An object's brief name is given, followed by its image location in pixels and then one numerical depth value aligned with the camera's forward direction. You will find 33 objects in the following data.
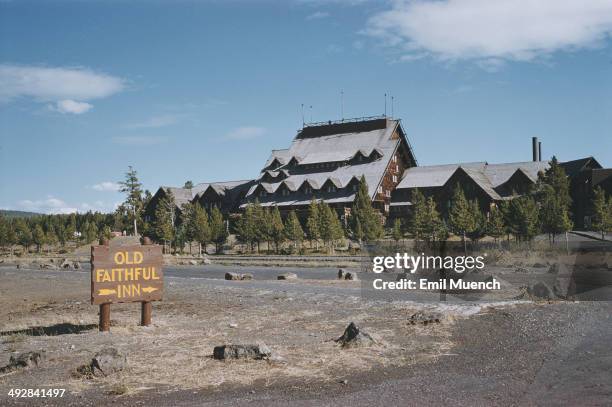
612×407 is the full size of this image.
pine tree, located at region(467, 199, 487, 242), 53.39
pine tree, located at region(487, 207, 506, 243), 49.41
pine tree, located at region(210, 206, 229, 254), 65.94
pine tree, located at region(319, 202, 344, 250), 56.47
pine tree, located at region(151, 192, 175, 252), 64.69
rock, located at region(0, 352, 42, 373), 10.03
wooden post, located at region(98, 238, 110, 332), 13.69
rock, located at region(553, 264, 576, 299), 19.36
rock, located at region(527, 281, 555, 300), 18.91
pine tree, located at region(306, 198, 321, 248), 58.94
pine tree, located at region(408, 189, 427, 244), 55.12
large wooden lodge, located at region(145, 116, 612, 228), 66.81
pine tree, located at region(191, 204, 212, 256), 63.69
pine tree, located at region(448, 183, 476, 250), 50.78
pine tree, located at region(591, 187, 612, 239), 47.69
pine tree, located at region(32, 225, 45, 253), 80.38
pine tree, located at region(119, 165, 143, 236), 83.50
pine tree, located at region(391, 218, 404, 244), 54.36
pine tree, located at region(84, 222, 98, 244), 87.12
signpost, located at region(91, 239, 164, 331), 13.60
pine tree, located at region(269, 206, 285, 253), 61.19
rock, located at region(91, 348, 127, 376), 9.53
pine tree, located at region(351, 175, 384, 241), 56.81
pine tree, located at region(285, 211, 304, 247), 60.12
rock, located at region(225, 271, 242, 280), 29.34
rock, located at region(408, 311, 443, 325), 14.12
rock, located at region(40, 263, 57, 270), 44.26
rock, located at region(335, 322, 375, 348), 11.57
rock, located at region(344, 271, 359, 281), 27.63
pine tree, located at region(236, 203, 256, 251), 63.12
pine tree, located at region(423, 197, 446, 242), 54.62
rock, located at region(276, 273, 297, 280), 28.56
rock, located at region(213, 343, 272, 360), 10.48
